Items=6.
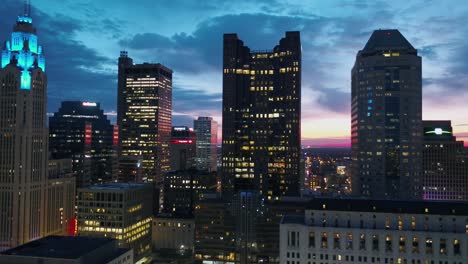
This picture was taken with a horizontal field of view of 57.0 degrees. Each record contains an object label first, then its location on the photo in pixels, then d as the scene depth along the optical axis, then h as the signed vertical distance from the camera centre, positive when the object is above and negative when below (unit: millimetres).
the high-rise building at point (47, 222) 197050 -34286
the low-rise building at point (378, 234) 107125 -21292
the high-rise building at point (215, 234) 186625 -36968
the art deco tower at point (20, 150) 182250 -1101
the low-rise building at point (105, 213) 181000 -27268
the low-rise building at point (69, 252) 101500 -25738
